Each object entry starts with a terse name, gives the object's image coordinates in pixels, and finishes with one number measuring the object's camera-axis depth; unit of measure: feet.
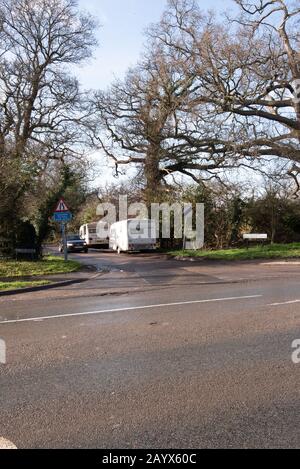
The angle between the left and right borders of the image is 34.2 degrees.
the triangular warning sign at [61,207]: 67.77
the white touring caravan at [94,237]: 154.92
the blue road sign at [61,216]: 67.51
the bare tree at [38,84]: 113.29
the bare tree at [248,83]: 89.35
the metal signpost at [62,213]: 67.51
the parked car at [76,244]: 132.77
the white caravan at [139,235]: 102.27
